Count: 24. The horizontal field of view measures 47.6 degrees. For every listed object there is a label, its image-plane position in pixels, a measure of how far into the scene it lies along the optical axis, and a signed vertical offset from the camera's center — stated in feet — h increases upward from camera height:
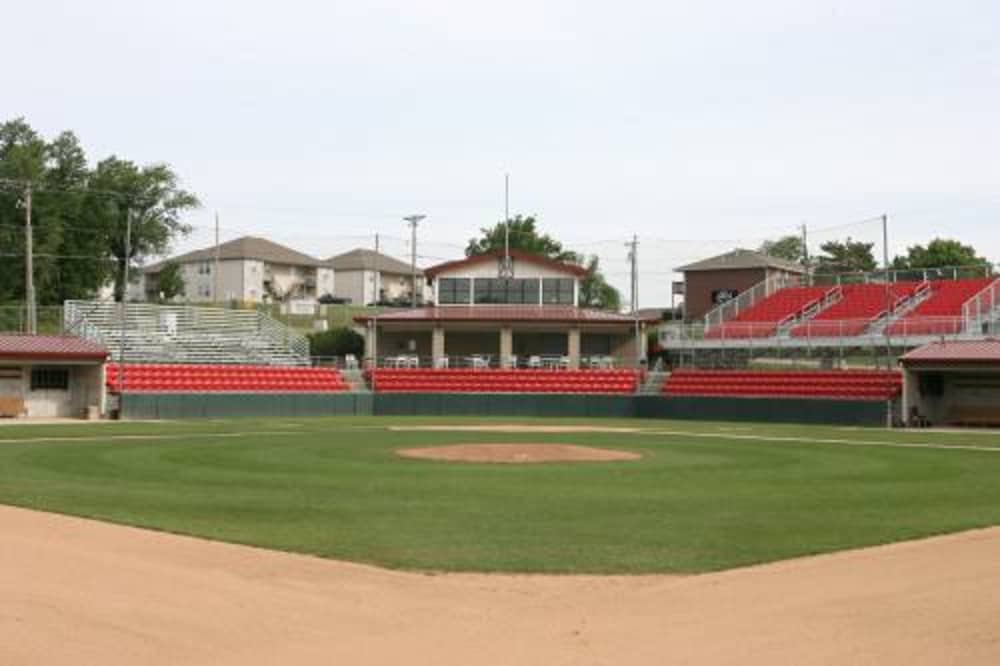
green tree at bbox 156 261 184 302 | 338.95 +23.32
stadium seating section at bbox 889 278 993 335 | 192.62 +9.06
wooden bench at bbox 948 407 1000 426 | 168.04 -8.43
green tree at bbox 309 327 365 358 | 261.24 +3.49
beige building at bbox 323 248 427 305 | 471.21 +34.54
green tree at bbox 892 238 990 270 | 309.42 +29.24
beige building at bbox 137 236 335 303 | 419.95 +32.46
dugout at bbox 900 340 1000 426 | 165.37 -3.62
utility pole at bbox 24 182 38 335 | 191.01 +13.58
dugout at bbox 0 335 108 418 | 168.14 -2.67
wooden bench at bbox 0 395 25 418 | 167.12 -7.04
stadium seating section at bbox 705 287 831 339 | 229.90 +10.00
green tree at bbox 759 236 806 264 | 460.71 +45.66
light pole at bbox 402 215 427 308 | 339.36 +40.15
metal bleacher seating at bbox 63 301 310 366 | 200.75 +4.86
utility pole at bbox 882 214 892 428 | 169.37 +1.87
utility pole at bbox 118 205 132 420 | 171.42 -1.58
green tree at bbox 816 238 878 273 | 381.60 +35.95
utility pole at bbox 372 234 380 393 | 236.43 +4.85
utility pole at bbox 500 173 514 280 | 248.32 +20.25
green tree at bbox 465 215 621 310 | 369.50 +37.64
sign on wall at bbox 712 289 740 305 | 302.00 +17.31
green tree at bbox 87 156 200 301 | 295.89 +41.05
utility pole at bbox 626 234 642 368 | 238.07 +19.04
